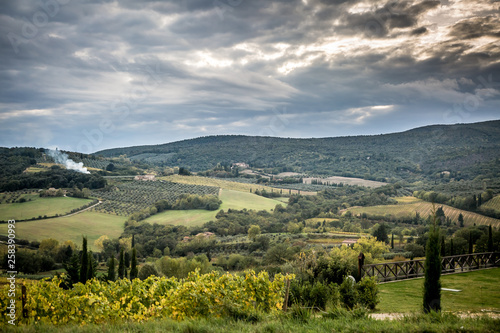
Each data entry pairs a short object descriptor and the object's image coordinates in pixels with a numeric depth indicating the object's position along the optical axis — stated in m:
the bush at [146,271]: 33.44
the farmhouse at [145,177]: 97.12
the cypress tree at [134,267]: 31.56
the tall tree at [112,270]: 31.49
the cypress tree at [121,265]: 33.77
